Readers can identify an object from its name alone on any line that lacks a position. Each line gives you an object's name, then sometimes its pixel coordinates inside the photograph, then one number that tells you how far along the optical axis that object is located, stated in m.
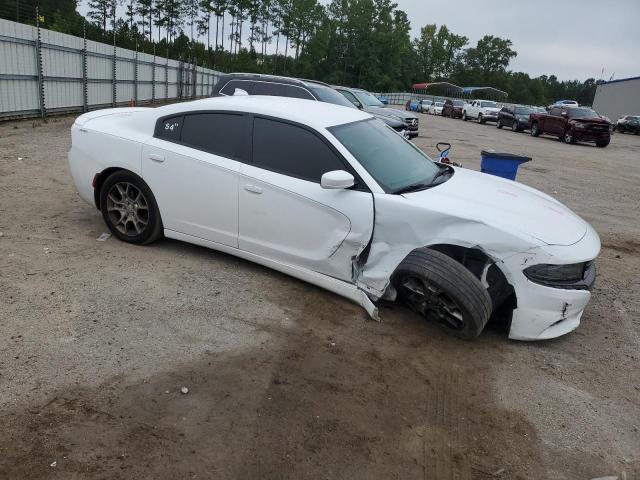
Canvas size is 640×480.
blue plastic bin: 6.61
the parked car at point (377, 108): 16.45
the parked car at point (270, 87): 11.28
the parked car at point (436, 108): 47.04
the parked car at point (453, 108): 41.10
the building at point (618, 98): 49.72
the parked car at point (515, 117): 30.08
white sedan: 3.77
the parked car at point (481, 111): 36.06
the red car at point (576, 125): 23.34
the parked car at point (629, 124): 37.88
